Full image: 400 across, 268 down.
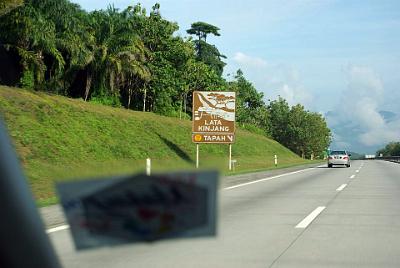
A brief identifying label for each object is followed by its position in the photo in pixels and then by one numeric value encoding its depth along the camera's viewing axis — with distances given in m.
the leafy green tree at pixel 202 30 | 93.38
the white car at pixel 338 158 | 44.78
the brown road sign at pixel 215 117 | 32.88
